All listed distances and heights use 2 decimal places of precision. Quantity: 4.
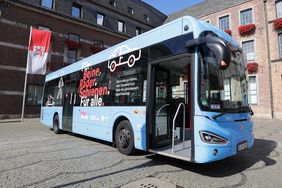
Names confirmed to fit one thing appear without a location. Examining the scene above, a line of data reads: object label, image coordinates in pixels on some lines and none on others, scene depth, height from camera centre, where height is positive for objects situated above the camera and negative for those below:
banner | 15.96 +4.25
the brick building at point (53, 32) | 18.39 +7.81
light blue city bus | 3.99 +0.36
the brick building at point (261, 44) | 17.98 +5.90
